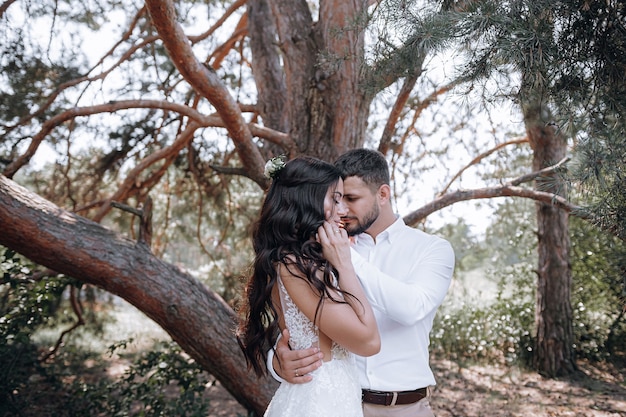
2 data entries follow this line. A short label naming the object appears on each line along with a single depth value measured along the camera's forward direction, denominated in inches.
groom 80.4
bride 75.4
